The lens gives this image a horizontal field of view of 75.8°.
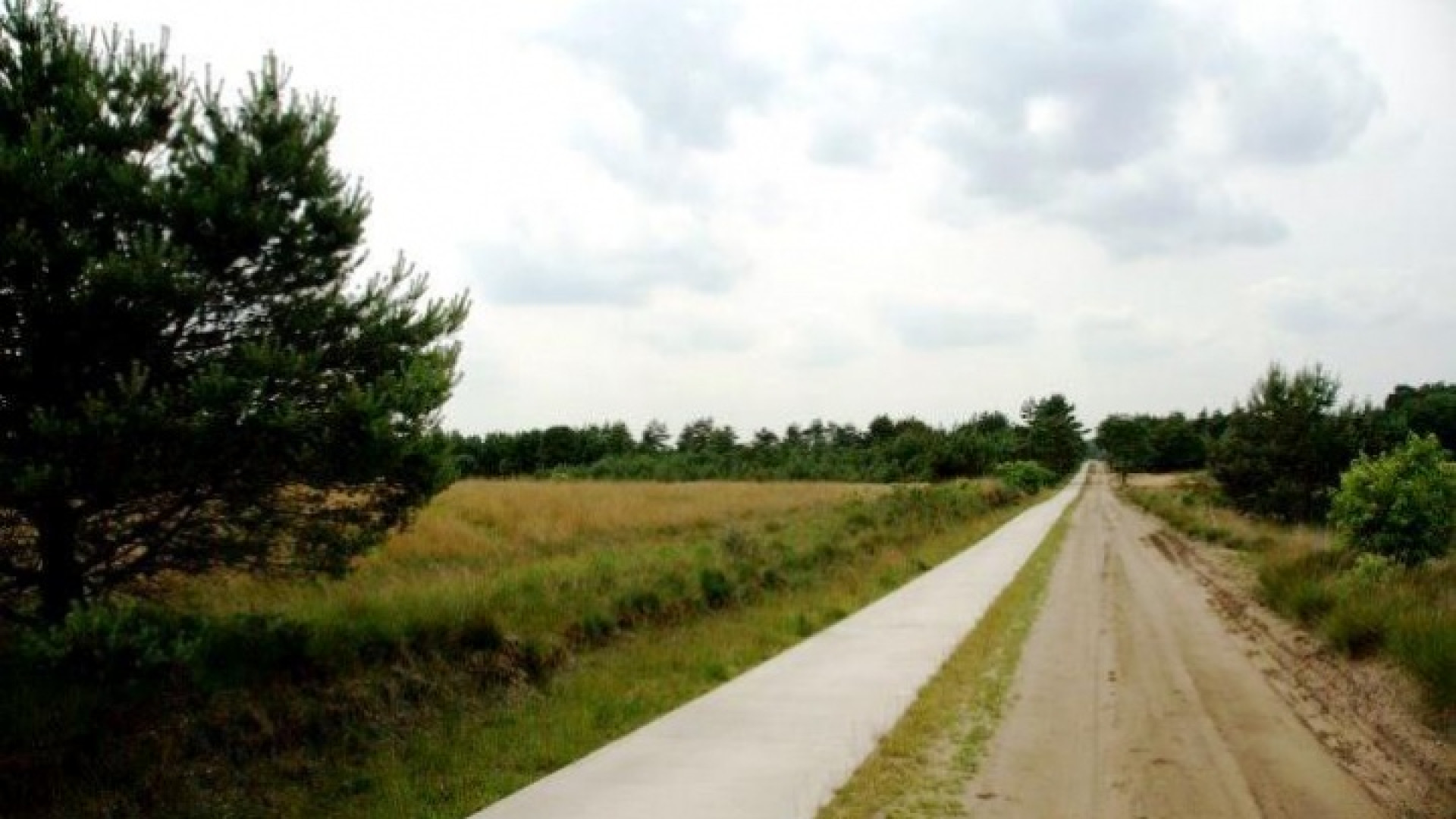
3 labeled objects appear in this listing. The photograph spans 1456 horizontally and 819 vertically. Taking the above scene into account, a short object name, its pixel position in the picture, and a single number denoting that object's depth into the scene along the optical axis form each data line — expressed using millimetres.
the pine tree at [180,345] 6805
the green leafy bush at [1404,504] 17000
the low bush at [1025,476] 71000
